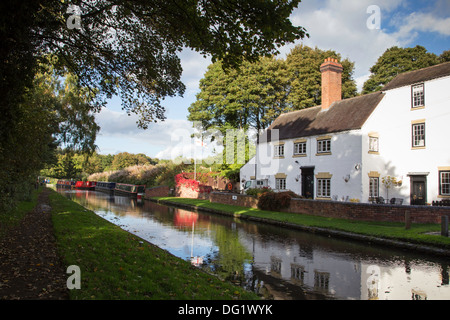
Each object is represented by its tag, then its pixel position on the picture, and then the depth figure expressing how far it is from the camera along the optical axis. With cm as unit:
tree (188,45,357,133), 3847
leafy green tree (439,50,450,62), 3378
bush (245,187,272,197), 2474
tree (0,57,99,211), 678
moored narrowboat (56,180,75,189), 7500
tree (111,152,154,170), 9735
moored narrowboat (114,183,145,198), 4584
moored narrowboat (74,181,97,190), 6781
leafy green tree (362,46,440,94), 3556
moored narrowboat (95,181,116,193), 5831
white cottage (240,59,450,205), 2094
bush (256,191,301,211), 2205
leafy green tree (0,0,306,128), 623
